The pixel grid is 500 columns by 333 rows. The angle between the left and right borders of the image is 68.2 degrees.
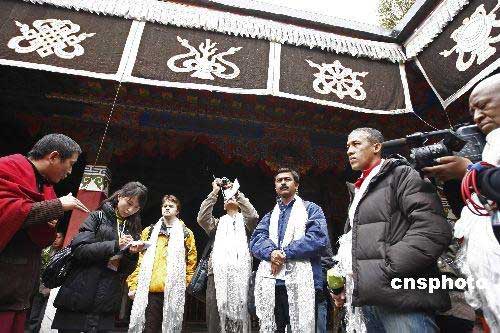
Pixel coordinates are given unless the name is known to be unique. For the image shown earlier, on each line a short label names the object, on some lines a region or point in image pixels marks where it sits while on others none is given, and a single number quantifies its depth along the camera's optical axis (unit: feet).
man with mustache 8.87
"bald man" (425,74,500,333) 4.37
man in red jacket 6.21
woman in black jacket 7.95
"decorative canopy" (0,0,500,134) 13.60
